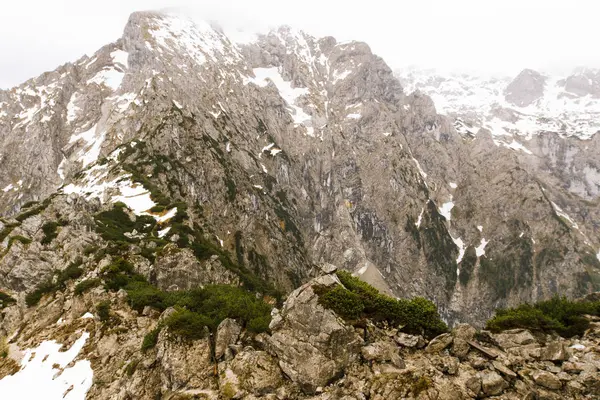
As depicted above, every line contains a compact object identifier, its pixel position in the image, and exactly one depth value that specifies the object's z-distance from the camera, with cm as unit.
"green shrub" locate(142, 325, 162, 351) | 1970
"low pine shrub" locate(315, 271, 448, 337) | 1758
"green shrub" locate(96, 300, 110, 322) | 2378
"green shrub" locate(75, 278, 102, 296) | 2688
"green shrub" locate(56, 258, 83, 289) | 2950
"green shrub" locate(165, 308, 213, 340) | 1877
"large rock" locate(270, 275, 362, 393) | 1578
